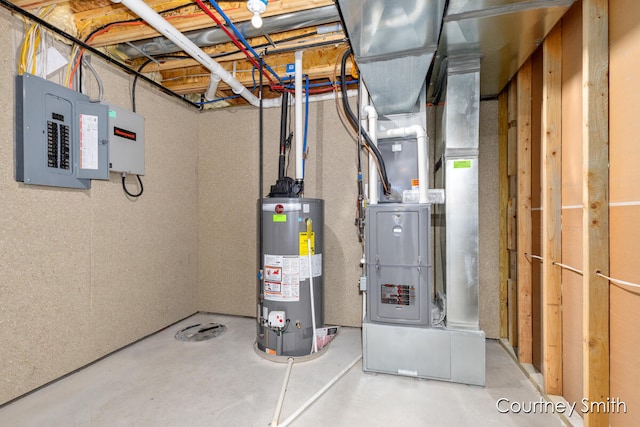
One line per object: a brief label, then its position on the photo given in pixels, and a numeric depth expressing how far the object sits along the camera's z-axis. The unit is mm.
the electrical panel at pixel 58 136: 1842
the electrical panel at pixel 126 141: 2383
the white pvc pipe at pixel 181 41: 1751
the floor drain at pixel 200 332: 2778
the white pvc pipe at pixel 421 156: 2186
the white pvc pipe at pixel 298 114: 2508
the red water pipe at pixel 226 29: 1824
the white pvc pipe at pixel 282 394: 1638
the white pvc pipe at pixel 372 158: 2328
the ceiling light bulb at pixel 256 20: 1561
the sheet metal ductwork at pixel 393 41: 1368
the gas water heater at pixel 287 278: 2342
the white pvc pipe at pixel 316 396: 1654
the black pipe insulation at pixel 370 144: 2287
